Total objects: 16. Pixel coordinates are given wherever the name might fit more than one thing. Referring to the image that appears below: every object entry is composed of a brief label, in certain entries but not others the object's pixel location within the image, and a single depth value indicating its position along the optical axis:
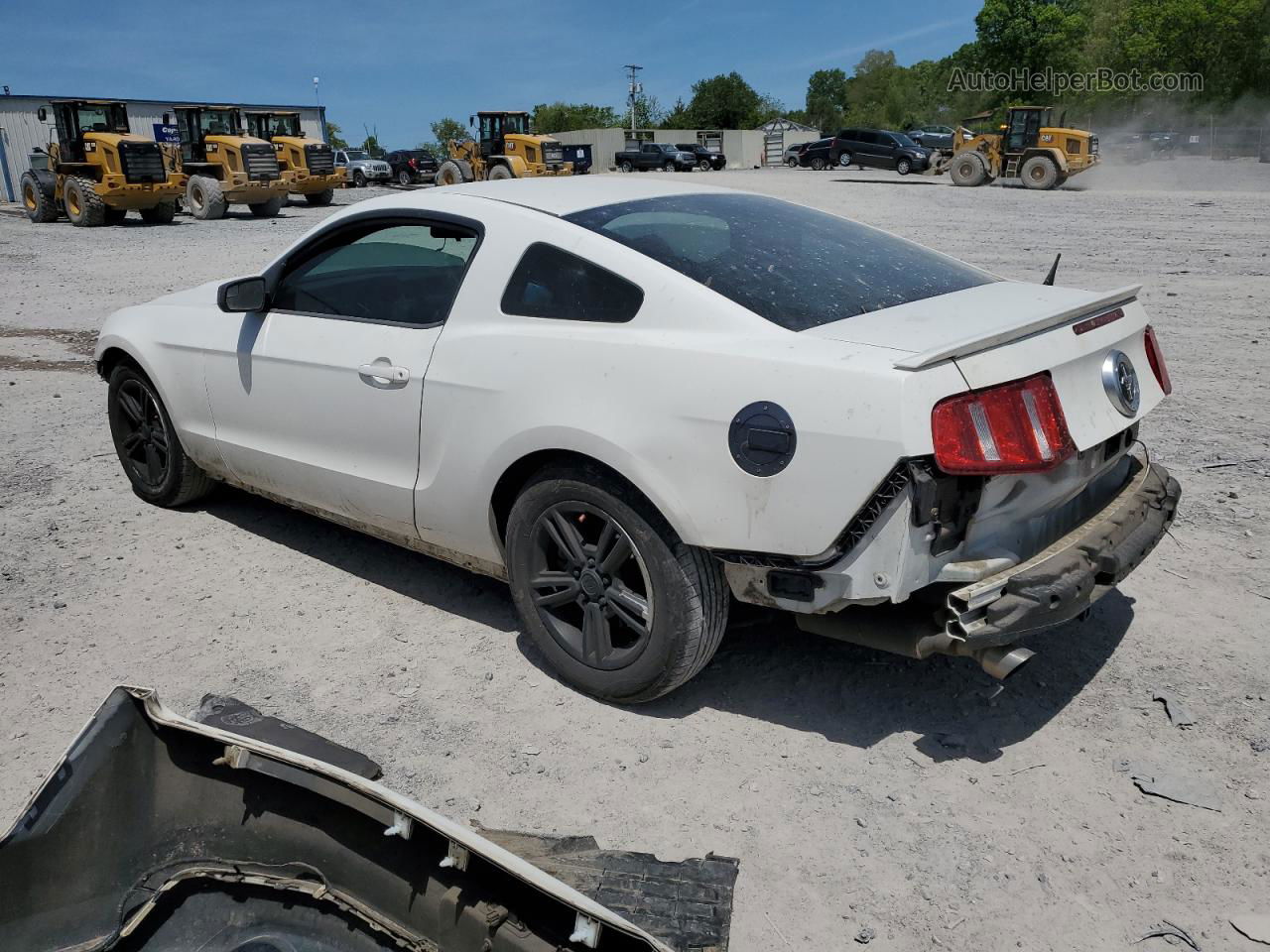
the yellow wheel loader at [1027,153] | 28.75
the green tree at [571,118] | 98.78
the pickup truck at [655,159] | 49.91
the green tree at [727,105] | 98.06
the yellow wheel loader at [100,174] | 23.14
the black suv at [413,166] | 42.44
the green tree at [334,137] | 93.32
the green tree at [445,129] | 103.14
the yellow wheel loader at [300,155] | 27.95
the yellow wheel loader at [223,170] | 25.27
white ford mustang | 2.78
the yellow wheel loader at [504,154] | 32.69
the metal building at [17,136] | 41.69
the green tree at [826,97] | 120.56
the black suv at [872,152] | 37.94
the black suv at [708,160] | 53.88
